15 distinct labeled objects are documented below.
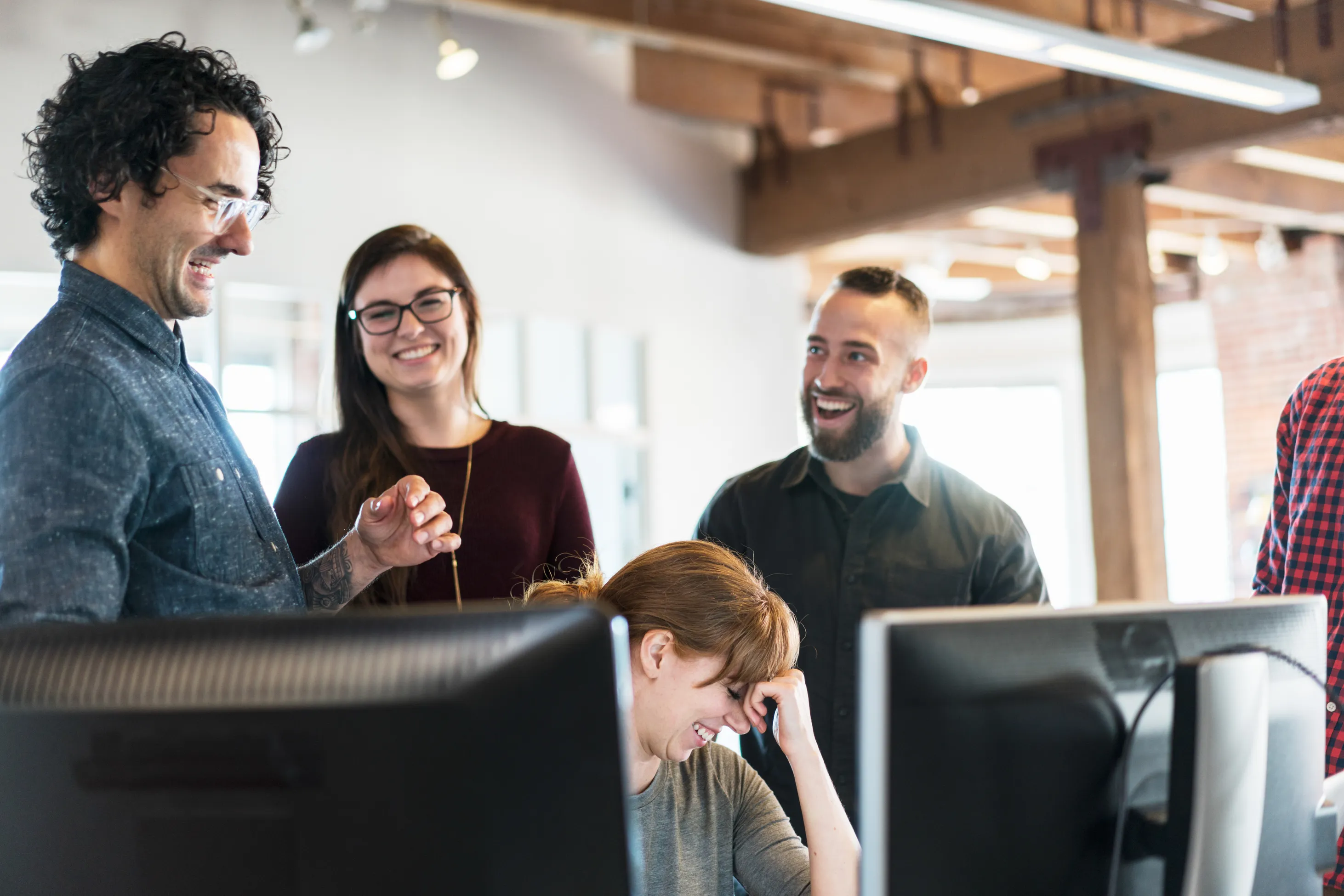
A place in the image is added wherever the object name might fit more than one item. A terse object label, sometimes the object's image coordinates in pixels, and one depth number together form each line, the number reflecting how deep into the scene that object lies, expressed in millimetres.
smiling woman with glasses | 2143
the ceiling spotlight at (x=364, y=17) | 4574
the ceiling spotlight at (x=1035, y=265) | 7473
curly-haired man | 1175
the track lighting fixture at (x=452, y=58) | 4582
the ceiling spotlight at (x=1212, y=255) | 7219
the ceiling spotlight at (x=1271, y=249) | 7473
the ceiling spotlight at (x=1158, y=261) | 8023
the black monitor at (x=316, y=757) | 825
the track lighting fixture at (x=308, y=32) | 4348
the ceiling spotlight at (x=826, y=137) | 6125
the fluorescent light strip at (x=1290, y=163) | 6160
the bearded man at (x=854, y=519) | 2344
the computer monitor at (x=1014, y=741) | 1056
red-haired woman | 1638
